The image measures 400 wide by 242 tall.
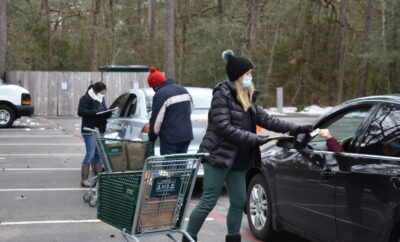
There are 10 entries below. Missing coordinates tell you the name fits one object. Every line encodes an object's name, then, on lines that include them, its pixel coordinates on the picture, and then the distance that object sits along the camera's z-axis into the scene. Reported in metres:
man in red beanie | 6.82
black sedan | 4.33
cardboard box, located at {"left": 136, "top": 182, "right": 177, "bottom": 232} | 4.42
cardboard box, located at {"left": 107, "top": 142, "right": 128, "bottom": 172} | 6.66
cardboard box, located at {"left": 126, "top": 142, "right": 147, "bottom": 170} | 6.51
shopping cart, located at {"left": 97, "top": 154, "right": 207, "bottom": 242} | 4.38
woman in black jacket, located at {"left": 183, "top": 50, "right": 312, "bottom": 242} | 4.99
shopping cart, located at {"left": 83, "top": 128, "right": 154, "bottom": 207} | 6.51
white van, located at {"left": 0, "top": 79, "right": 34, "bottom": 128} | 20.09
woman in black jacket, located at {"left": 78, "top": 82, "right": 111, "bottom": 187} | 8.84
